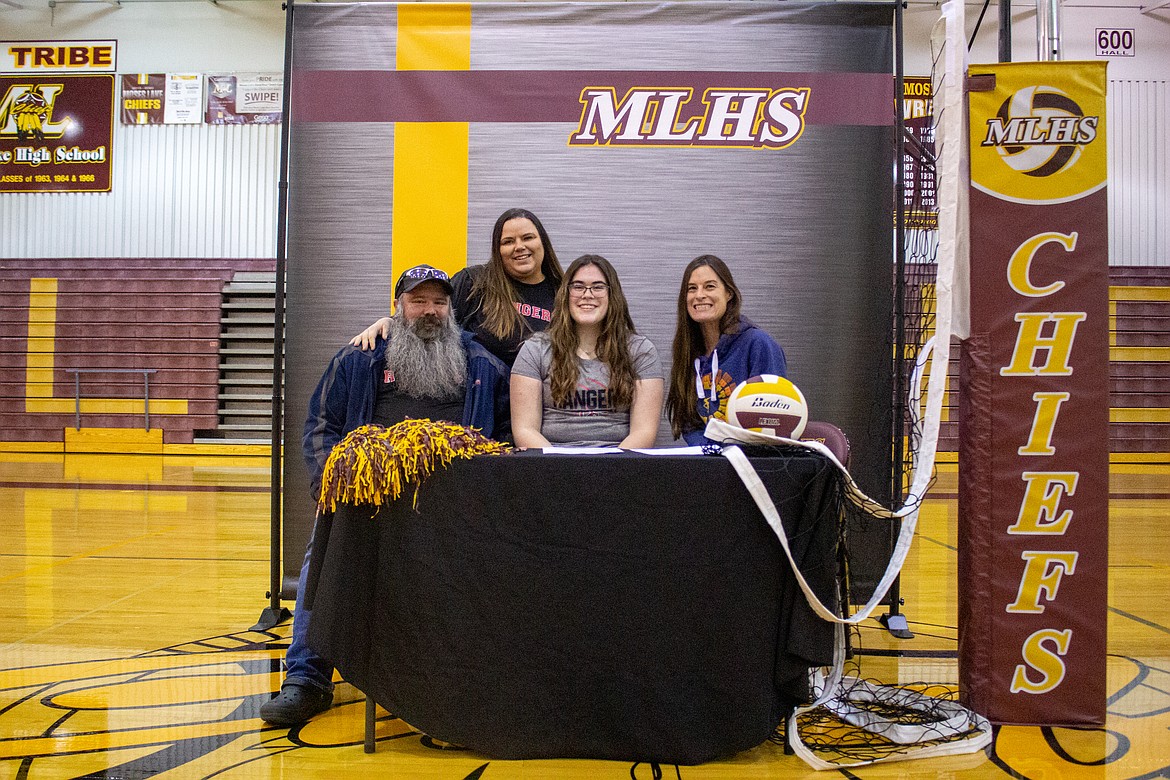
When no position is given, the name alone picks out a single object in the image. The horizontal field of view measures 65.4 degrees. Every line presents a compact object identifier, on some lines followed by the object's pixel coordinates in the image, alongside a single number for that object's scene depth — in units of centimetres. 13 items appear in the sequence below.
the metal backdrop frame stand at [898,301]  347
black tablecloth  213
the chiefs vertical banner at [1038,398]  237
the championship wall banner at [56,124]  1150
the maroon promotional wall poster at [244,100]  1145
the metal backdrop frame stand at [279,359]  348
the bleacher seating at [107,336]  1143
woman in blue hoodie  294
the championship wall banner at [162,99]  1148
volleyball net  220
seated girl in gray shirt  271
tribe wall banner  1152
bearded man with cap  278
